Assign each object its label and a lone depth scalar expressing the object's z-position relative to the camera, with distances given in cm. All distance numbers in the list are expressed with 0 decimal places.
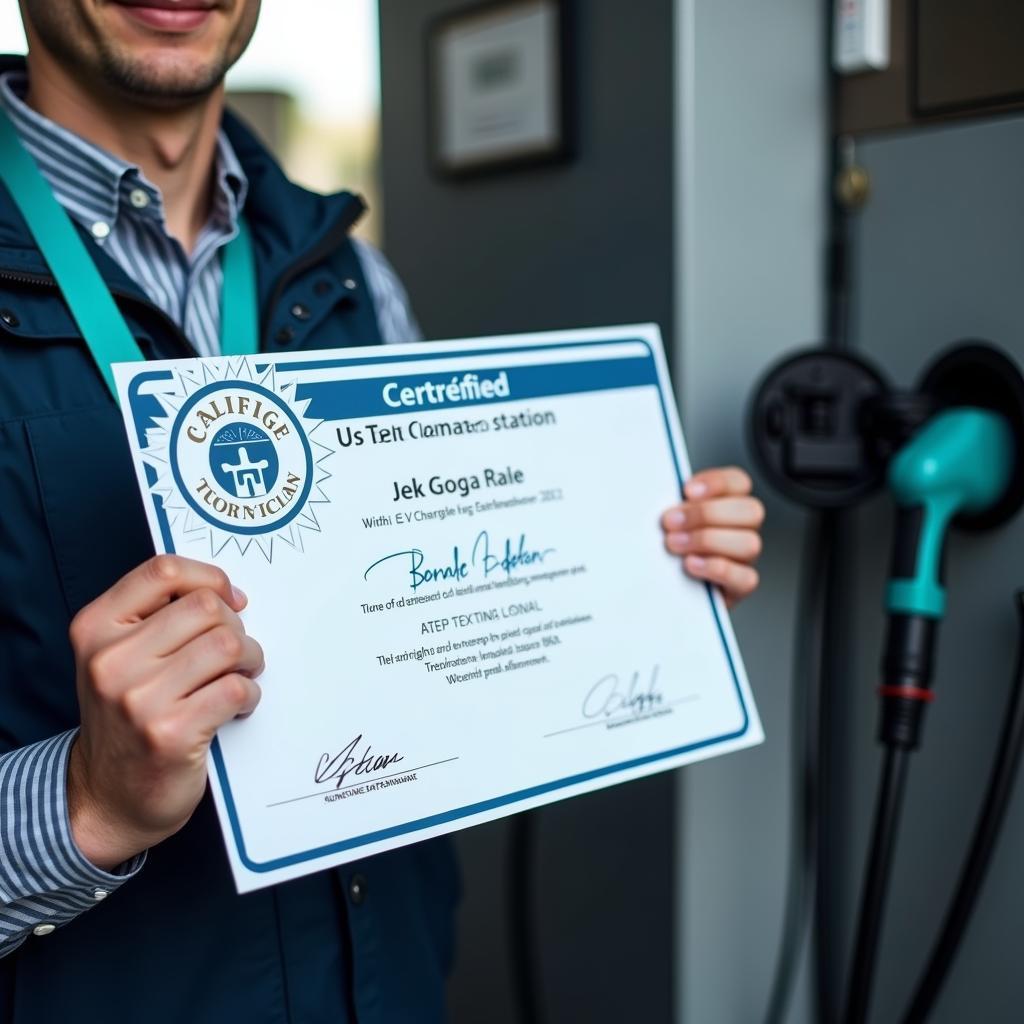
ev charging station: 116
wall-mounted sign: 138
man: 72
